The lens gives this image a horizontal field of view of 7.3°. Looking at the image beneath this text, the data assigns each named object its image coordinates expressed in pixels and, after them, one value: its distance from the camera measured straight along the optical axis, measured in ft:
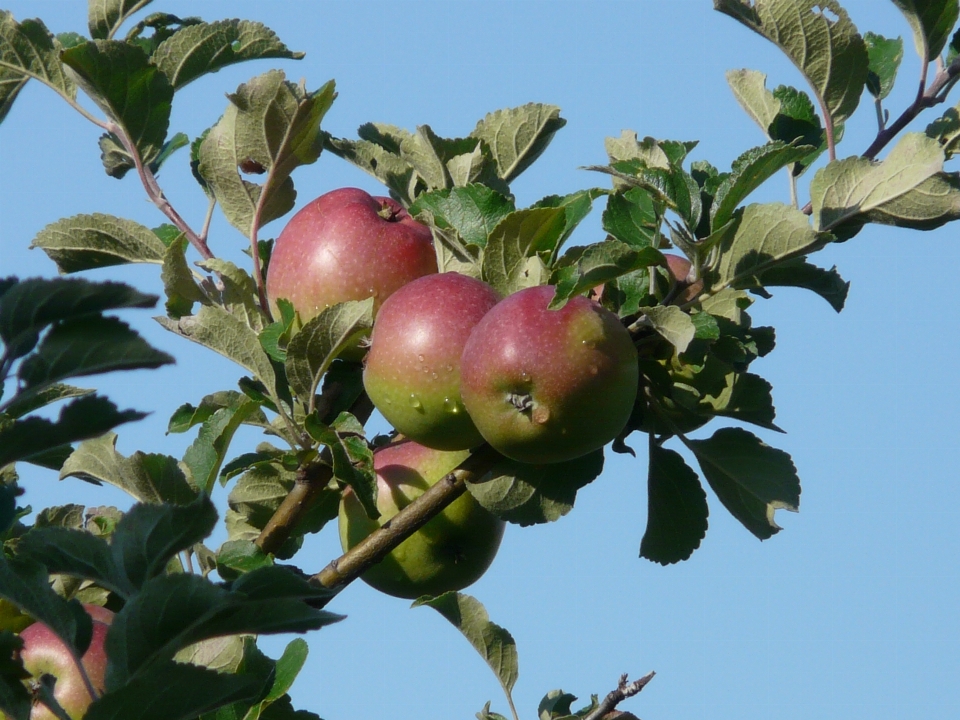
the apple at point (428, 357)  10.26
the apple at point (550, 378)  10.13
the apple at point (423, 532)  10.51
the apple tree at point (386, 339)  9.93
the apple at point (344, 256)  10.42
